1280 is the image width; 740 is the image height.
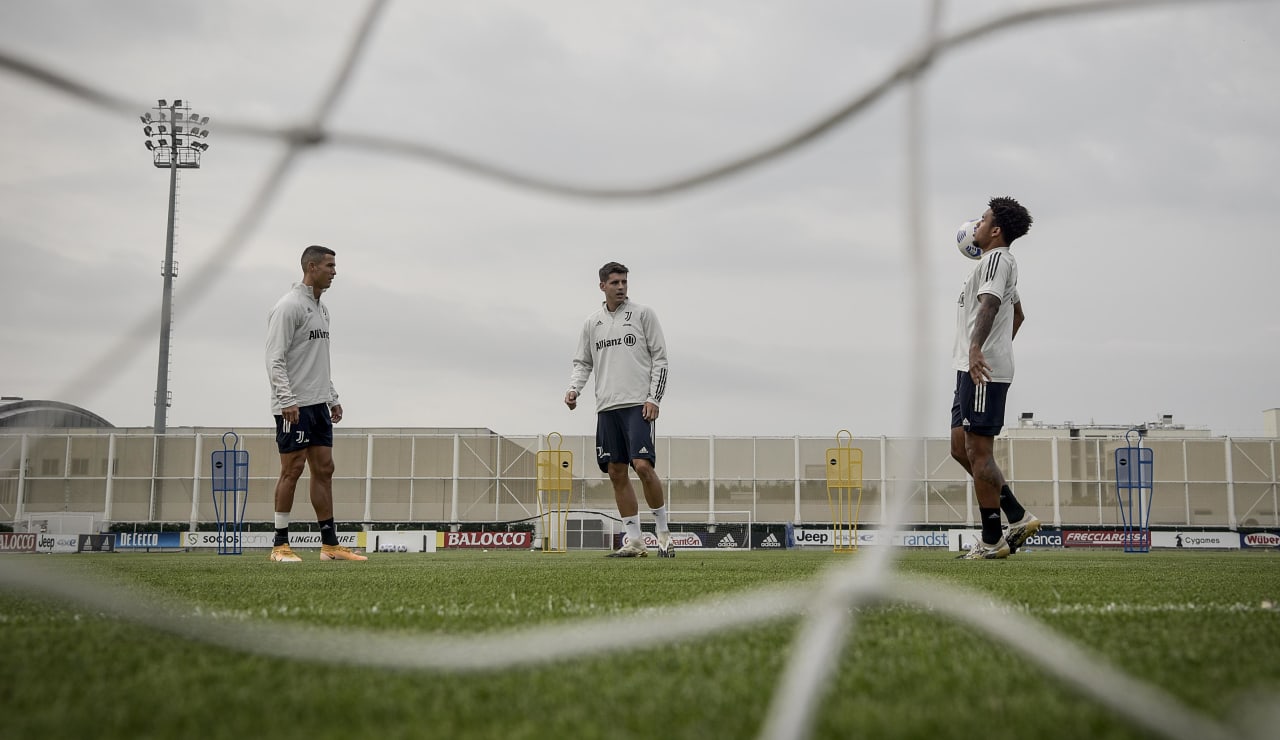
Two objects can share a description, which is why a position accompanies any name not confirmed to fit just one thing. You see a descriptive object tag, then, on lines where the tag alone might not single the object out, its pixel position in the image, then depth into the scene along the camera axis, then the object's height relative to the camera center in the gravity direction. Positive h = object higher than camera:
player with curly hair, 5.69 +0.65
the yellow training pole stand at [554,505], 23.80 -1.05
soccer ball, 6.37 +1.51
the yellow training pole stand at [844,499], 23.00 -0.83
